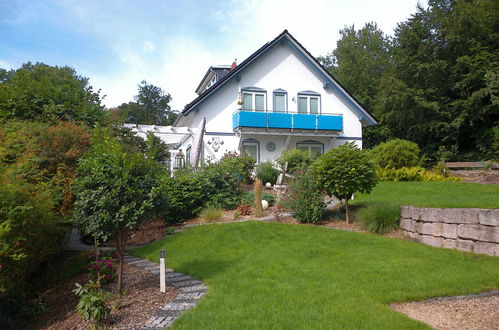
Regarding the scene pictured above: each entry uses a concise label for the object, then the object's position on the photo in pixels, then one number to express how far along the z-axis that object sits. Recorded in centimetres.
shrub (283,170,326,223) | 1003
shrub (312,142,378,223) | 941
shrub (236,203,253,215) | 1180
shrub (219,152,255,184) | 1395
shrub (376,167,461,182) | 1672
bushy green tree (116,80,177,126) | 5509
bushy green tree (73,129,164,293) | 536
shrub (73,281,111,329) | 451
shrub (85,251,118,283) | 686
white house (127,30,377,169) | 1981
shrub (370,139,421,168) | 1764
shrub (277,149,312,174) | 1748
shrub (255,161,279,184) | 1683
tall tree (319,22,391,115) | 3812
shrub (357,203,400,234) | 884
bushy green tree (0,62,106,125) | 1145
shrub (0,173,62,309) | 526
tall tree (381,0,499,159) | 2417
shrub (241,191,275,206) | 1288
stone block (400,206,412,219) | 845
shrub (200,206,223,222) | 1124
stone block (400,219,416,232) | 826
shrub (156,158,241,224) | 1190
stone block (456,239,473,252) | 708
